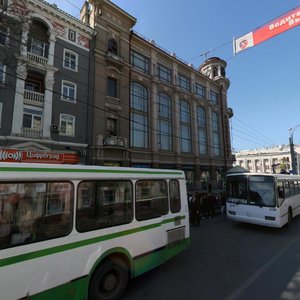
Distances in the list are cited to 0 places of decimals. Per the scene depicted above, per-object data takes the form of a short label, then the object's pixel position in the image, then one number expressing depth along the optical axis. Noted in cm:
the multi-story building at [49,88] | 1694
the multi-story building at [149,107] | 2244
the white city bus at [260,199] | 988
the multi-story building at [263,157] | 9019
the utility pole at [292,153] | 2645
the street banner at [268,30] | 757
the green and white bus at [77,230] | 332
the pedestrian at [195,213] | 1171
